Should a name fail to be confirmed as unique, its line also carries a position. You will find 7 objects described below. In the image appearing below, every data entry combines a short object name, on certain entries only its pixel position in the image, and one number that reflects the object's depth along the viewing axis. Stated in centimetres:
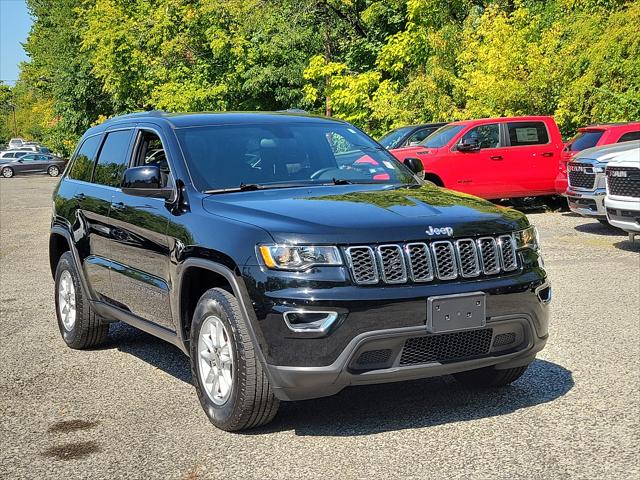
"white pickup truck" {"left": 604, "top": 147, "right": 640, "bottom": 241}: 1240
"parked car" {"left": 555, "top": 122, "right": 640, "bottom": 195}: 1667
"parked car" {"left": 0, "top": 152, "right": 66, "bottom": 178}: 5781
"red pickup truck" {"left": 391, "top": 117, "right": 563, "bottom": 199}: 1833
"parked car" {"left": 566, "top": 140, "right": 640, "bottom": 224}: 1487
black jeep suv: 481
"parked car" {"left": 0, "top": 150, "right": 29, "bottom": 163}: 5847
